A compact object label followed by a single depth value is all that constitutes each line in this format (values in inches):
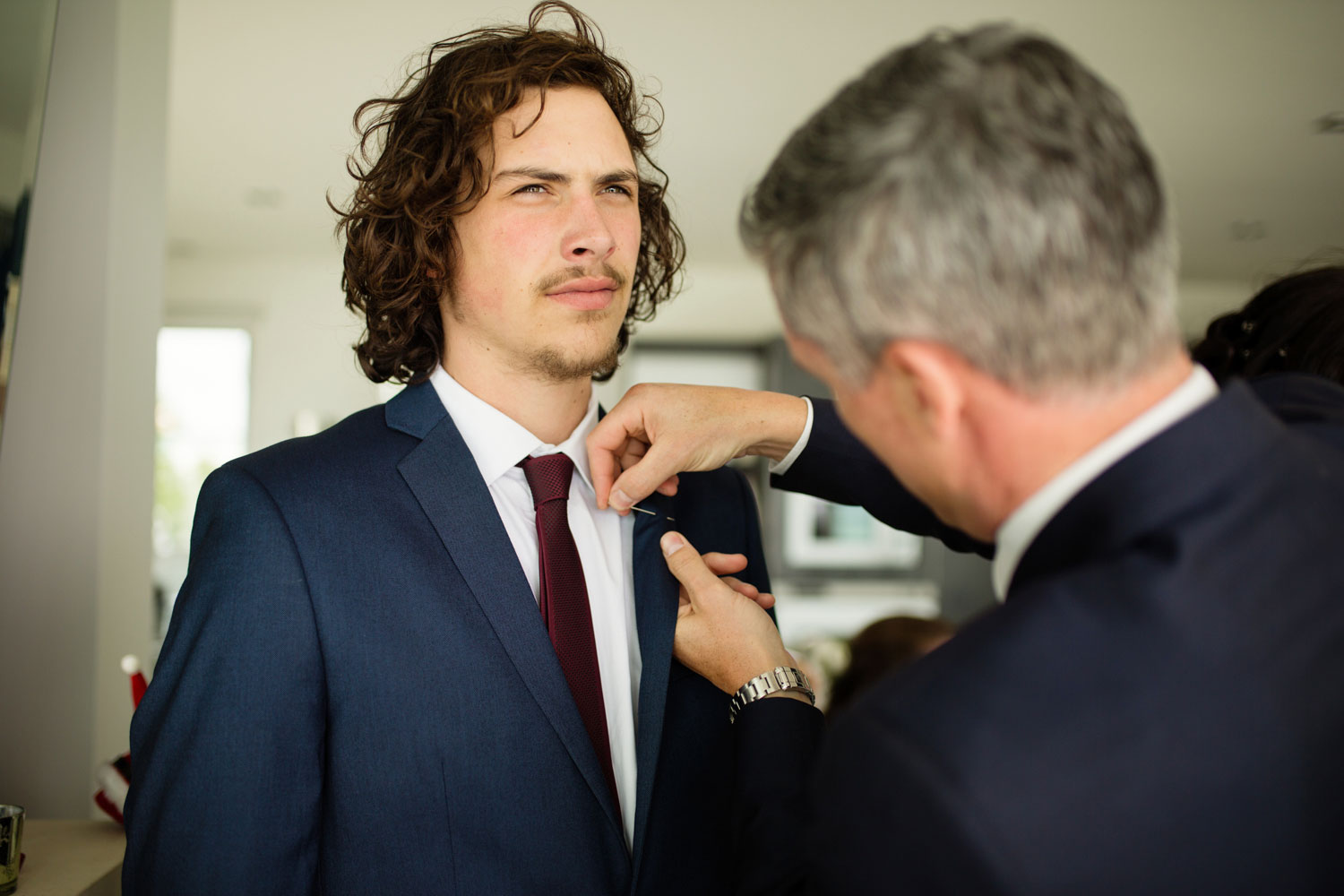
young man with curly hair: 47.4
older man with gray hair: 27.0
